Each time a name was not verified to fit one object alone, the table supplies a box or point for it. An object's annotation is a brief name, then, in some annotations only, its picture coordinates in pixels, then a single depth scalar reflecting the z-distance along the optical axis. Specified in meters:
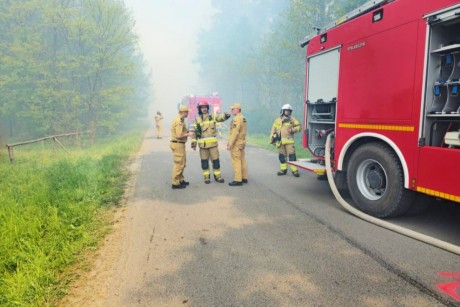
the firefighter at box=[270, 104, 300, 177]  7.90
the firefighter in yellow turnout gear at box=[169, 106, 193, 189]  6.70
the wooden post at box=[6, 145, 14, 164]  9.96
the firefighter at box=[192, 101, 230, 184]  7.02
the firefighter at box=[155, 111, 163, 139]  19.91
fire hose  3.51
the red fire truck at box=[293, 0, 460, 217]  3.76
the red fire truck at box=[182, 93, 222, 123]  23.12
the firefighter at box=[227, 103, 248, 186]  6.95
